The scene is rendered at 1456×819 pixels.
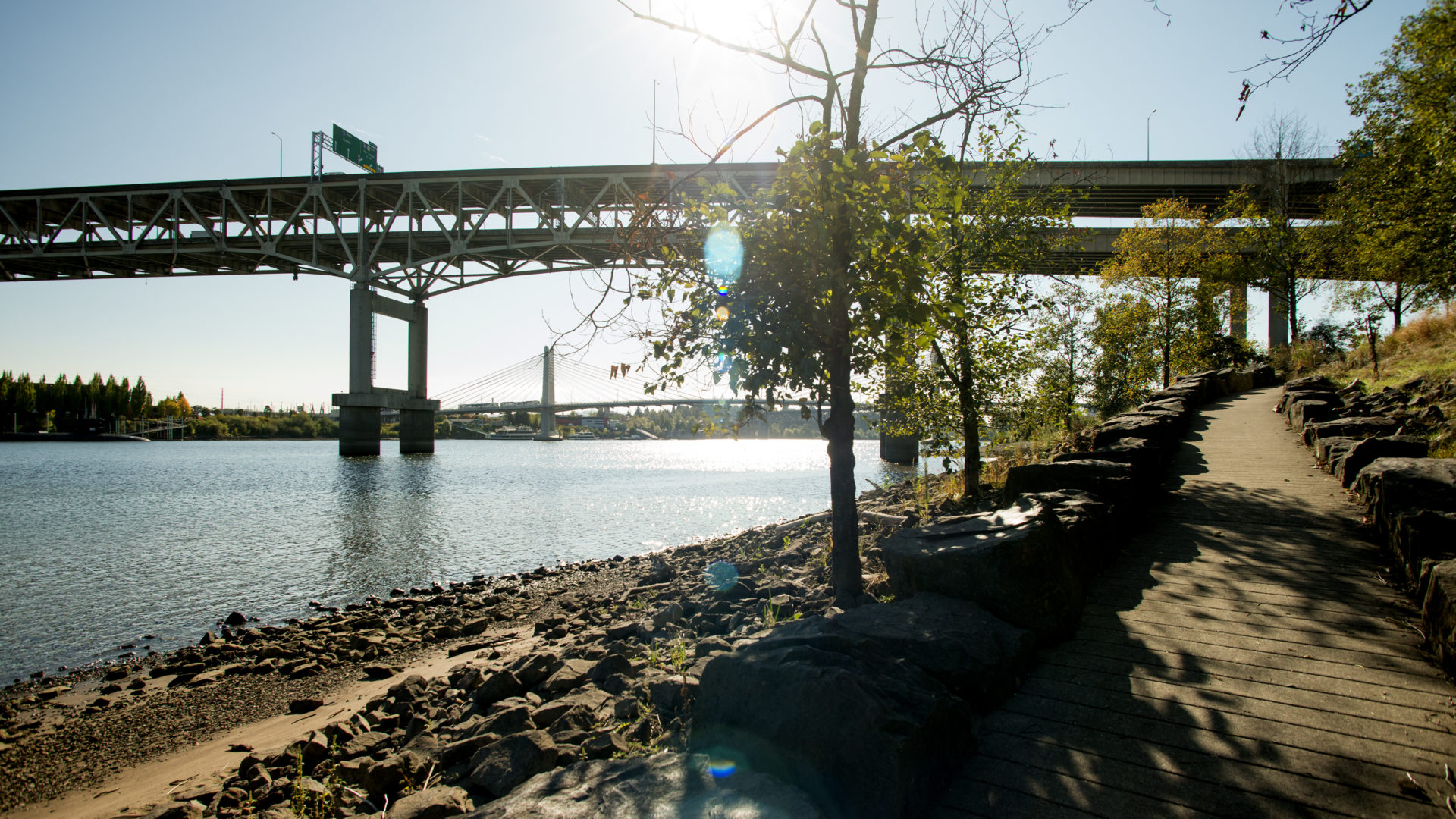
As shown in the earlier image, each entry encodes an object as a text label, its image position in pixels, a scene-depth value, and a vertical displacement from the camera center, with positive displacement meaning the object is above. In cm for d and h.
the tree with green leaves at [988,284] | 1030 +211
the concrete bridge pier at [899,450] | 5323 -288
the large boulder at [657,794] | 256 -158
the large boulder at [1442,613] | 338 -109
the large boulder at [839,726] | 270 -140
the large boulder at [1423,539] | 412 -83
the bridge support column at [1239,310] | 2859 +474
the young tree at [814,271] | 466 +110
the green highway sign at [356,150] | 5197 +2227
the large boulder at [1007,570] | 425 -106
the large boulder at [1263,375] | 2336 +142
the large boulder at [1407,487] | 476 -57
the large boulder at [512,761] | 385 -211
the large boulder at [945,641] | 352 -128
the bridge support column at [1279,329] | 3560 +480
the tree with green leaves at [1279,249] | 2534 +663
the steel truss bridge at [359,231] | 4441 +1374
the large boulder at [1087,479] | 632 -64
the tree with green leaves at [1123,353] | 2367 +234
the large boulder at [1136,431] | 934 -23
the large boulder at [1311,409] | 1095 +10
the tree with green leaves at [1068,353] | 1236 +203
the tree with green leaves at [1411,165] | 1341 +591
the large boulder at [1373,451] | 671 -40
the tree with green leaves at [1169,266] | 2406 +567
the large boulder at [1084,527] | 519 -95
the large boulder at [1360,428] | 875 -19
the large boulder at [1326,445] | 833 -41
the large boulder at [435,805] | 350 -216
